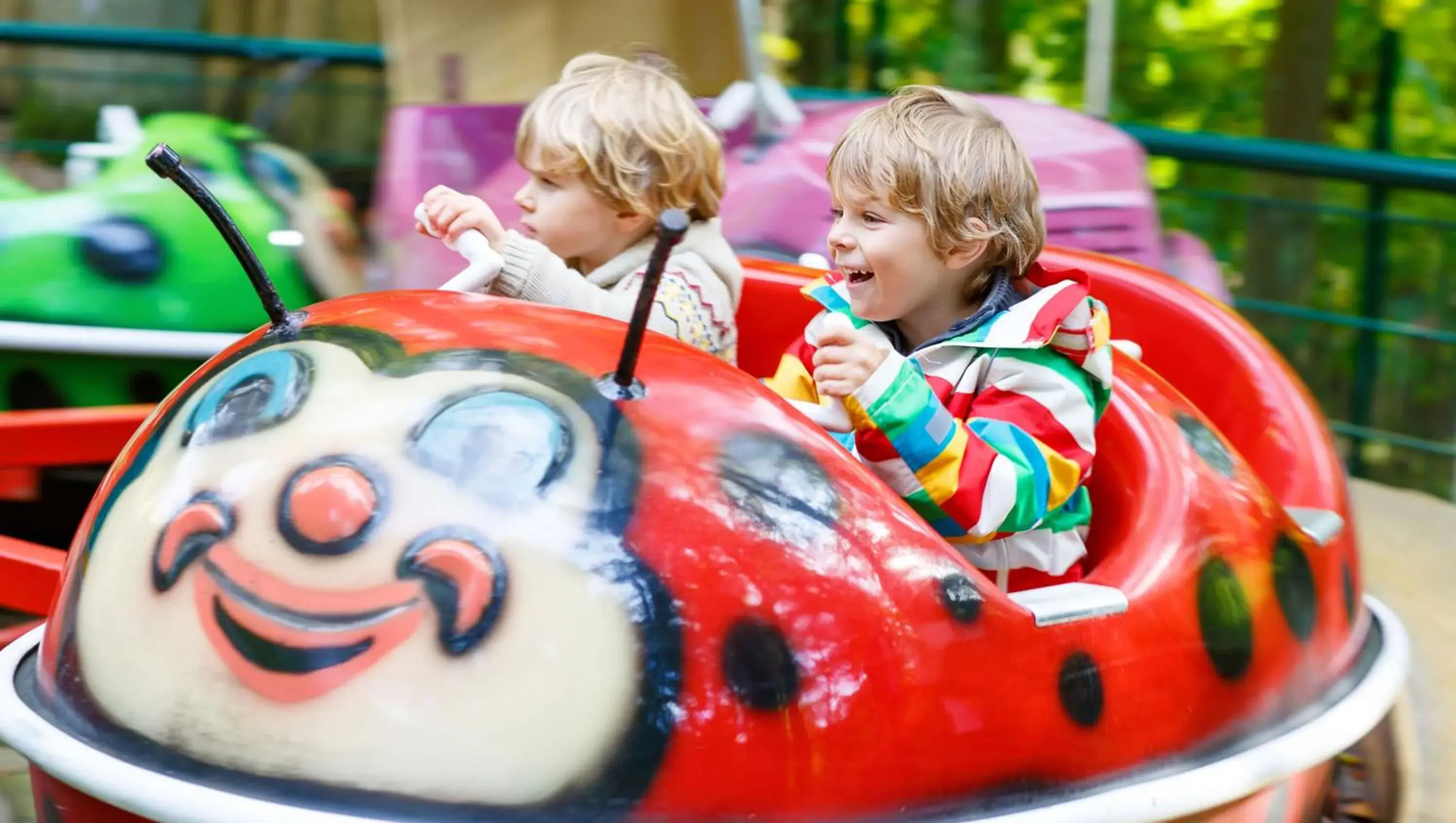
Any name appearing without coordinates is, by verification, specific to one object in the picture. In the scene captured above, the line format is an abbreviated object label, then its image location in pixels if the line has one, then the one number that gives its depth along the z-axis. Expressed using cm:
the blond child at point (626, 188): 575
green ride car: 648
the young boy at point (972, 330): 540
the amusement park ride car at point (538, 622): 520
